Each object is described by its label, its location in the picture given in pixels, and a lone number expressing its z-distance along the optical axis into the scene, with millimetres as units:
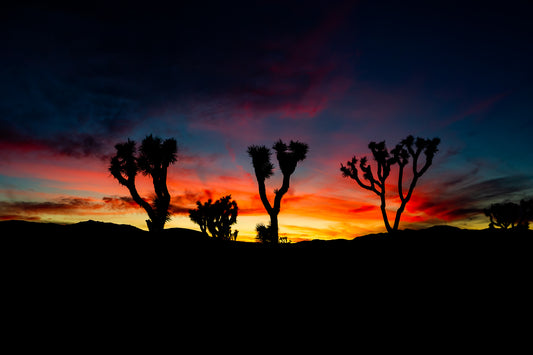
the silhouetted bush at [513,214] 31800
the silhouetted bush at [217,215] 27750
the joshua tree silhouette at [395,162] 19844
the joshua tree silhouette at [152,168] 16469
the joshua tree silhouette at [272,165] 15352
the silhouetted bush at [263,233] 19906
